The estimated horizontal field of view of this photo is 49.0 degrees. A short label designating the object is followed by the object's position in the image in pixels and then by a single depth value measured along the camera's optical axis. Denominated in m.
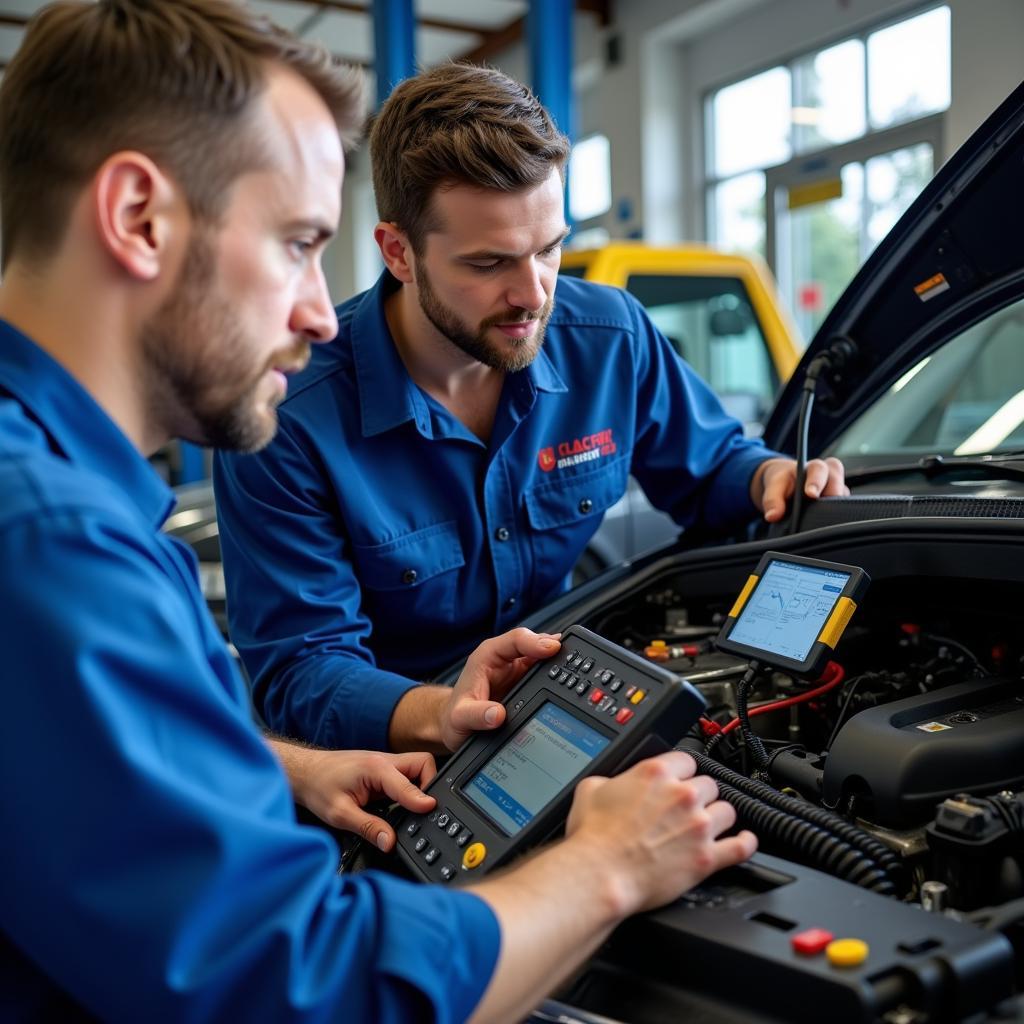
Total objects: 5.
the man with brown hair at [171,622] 0.70
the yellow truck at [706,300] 4.37
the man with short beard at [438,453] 1.62
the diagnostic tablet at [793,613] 1.21
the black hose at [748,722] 1.25
